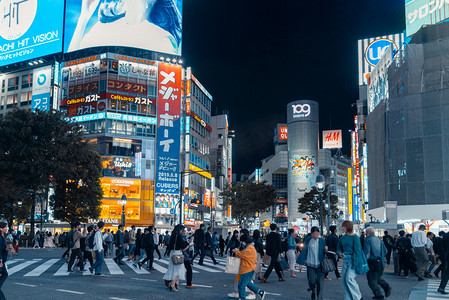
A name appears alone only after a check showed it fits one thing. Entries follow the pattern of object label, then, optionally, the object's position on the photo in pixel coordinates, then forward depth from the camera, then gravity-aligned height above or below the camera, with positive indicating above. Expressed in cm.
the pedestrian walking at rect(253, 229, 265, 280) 1377 -85
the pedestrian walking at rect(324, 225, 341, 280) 1472 -60
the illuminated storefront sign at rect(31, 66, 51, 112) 7734 +2034
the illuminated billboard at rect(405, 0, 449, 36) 4772 +2078
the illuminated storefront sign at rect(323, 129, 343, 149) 13188 +2168
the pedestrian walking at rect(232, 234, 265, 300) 1044 -101
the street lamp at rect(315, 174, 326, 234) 2705 +211
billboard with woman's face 7381 +2903
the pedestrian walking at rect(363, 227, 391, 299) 1122 -91
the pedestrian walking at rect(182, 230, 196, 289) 1306 -131
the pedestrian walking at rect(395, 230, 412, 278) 1744 -98
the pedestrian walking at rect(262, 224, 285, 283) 1521 -84
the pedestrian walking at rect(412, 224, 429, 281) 1688 -100
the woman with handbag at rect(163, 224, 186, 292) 1245 -106
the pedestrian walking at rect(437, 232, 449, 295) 1213 -113
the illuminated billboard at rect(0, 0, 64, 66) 7600 +2953
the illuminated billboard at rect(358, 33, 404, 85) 9444 +3326
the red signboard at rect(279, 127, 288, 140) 14088 +2455
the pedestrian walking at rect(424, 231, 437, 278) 1809 -115
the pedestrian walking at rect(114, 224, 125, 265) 2134 -121
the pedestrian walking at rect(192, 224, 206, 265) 1992 -78
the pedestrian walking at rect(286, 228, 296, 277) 1799 -106
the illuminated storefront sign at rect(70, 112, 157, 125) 7125 +1455
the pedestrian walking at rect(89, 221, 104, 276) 1617 -105
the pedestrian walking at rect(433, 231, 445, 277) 1285 -74
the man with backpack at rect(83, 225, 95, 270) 1656 -93
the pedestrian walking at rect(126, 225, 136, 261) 2369 -100
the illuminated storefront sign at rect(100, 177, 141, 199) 6988 +436
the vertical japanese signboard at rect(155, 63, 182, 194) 7188 +1325
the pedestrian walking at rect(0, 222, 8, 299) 876 -76
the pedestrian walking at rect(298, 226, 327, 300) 1066 -91
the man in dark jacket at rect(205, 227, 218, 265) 2380 -110
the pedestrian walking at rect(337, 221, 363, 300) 967 -74
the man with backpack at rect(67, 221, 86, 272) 1705 -88
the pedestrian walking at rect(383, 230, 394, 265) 2232 -89
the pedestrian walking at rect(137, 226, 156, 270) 1795 -86
